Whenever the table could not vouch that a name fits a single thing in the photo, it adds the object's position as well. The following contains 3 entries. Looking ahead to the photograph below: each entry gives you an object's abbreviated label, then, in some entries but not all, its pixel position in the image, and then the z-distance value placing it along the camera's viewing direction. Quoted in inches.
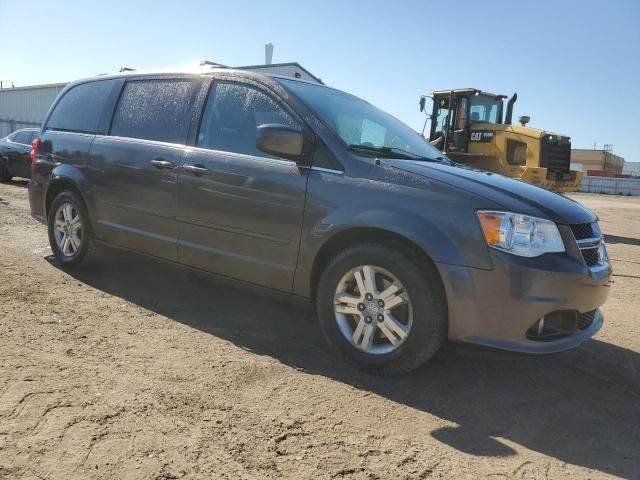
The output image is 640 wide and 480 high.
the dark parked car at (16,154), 512.7
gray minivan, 116.8
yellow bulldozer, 493.7
